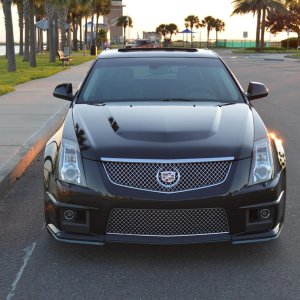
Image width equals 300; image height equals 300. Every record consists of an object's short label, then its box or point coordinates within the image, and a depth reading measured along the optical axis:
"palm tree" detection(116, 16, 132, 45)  121.81
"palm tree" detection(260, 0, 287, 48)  66.44
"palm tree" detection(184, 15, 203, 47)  119.94
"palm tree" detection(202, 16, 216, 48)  118.06
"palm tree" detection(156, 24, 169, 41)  132.62
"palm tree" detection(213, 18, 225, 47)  118.56
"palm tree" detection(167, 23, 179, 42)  132.12
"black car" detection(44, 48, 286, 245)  3.88
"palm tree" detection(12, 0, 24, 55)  42.97
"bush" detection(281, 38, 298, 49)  80.94
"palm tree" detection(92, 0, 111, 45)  82.57
